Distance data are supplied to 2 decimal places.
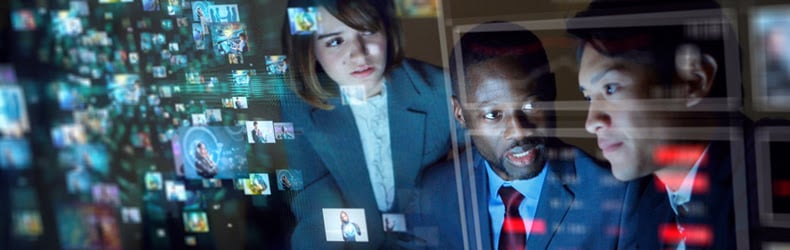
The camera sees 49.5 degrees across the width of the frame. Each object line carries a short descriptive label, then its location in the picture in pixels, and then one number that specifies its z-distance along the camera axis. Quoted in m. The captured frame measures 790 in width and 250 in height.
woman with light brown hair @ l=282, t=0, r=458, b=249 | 1.11
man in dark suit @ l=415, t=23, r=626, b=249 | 1.03
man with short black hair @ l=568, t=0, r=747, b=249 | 0.93
